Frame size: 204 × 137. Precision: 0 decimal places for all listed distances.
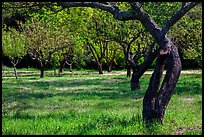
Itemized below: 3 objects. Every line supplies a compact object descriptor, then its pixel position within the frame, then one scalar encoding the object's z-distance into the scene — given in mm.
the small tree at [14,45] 44719
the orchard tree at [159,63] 10375
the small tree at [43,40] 46344
